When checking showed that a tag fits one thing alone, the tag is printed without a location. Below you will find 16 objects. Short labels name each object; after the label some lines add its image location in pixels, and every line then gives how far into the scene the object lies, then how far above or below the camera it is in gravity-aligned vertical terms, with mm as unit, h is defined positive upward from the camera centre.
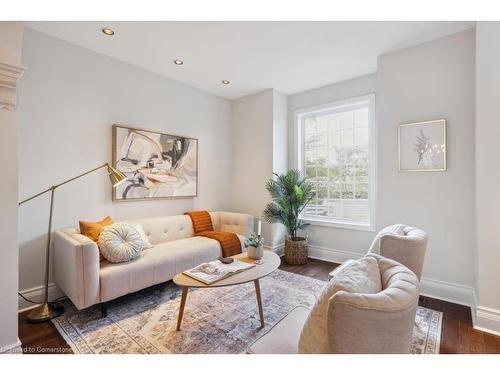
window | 3662 +431
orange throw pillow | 2504 -439
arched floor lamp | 2203 -1123
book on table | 1955 -706
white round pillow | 2396 -556
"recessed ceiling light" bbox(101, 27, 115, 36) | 2469 +1565
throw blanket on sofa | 3312 -668
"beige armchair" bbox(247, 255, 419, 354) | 858 -469
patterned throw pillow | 962 -497
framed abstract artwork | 3113 +319
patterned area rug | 1870 -1187
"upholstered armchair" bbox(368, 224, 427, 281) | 2021 -511
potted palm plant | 3748 -304
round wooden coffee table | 1907 -736
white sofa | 2125 -759
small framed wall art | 2668 +450
